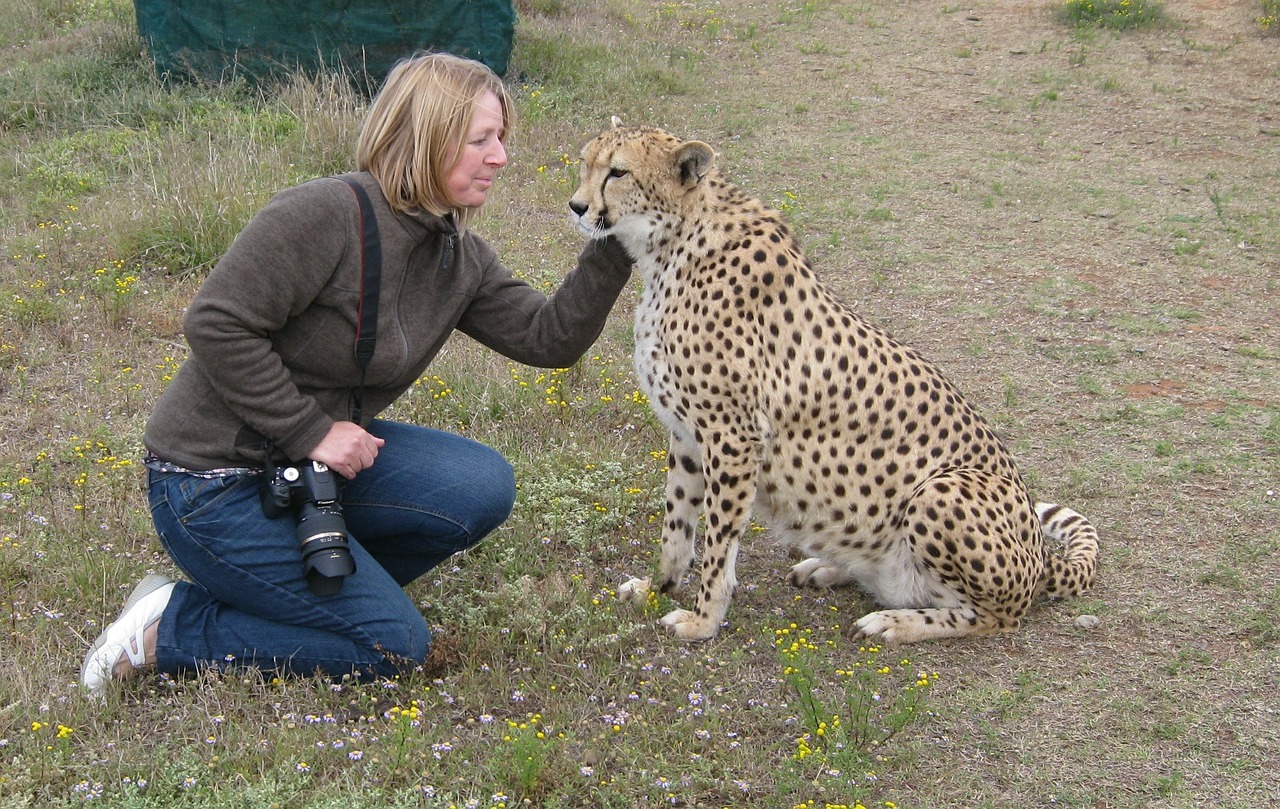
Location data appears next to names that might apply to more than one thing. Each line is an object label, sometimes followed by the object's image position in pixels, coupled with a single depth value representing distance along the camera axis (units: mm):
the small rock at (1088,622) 3441
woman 2738
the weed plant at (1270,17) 10172
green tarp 7348
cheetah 3262
